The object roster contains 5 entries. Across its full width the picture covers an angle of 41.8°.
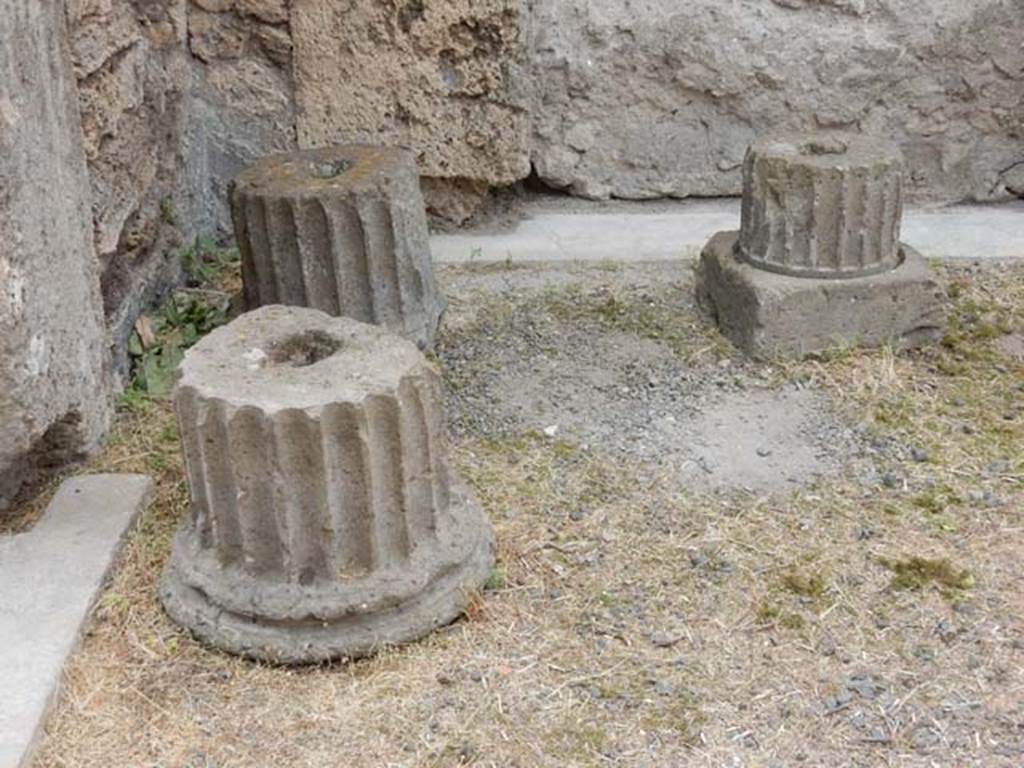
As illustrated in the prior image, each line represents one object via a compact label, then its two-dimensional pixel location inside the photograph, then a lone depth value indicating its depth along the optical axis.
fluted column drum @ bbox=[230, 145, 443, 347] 3.68
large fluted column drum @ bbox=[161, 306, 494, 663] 2.62
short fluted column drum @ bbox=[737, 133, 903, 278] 3.79
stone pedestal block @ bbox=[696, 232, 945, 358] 3.83
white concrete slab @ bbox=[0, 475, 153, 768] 2.46
